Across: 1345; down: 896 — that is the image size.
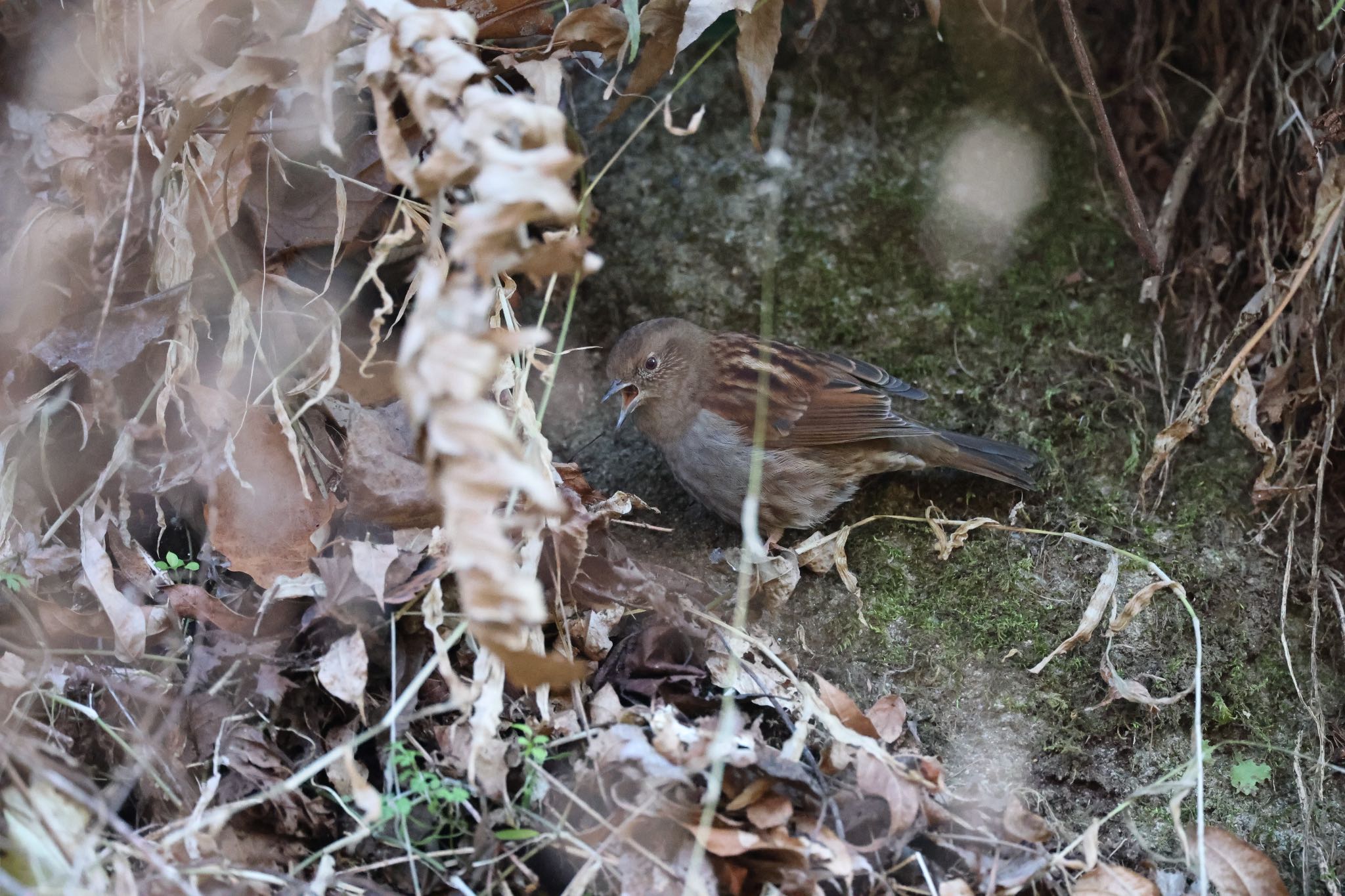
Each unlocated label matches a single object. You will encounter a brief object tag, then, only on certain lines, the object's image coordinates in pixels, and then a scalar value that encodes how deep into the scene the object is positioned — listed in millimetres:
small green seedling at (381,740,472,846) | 5008
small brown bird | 8453
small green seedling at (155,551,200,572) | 6105
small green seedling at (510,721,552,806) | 5219
